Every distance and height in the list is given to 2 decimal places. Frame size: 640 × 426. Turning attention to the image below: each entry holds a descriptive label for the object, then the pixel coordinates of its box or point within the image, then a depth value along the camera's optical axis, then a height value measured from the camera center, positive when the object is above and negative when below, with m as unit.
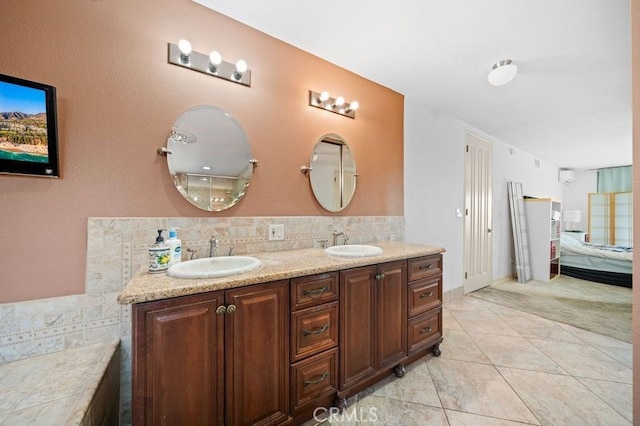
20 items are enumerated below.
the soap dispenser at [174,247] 1.26 -0.19
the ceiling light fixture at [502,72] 2.04 +1.17
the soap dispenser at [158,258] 1.18 -0.23
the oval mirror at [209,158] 1.47 +0.34
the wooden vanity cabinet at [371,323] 1.46 -0.73
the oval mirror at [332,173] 2.04 +0.33
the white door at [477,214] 3.52 -0.06
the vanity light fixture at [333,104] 2.03 +0.93
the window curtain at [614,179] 5.89 +0.74
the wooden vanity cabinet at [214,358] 0.93 -0.63
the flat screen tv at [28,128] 1.07 +0.38
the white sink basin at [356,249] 1.75 -0.30
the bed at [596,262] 4.03 -0.94
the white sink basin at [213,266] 1.08 -0.29
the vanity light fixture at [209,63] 1.46 +0.94
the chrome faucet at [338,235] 2.12 -0.23
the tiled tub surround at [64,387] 0.81 -0.67
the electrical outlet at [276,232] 1.79 -0.16
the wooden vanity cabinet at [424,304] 1.81 -0.73
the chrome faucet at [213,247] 1.53 -0.22
